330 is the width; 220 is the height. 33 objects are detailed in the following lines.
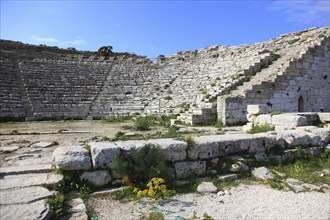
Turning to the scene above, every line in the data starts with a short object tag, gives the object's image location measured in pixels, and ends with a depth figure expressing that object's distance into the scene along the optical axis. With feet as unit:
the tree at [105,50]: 106.83
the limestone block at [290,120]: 27.45
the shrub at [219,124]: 42.17
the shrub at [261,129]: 27.37
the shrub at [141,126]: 39.78
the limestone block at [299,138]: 22.34
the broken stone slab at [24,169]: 16.44
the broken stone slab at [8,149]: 25.13
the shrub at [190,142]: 18.03
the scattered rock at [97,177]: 15.57
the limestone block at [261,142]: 20.63
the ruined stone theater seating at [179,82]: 47.39
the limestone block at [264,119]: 31.03
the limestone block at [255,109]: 33.88
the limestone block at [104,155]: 15.90
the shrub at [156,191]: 15.02
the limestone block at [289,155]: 21.21
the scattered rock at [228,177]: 17.74
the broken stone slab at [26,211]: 11.41
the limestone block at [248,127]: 32.78
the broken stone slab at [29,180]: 14.47
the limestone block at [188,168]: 17.44
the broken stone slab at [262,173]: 18.20
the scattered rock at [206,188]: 15.97
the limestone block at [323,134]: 24.42
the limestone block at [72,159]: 15.30
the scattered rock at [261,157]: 20.34
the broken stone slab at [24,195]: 12.67
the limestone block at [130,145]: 16.71
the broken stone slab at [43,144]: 27.48
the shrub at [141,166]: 15.98
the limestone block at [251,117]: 34.55
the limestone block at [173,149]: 17.33
